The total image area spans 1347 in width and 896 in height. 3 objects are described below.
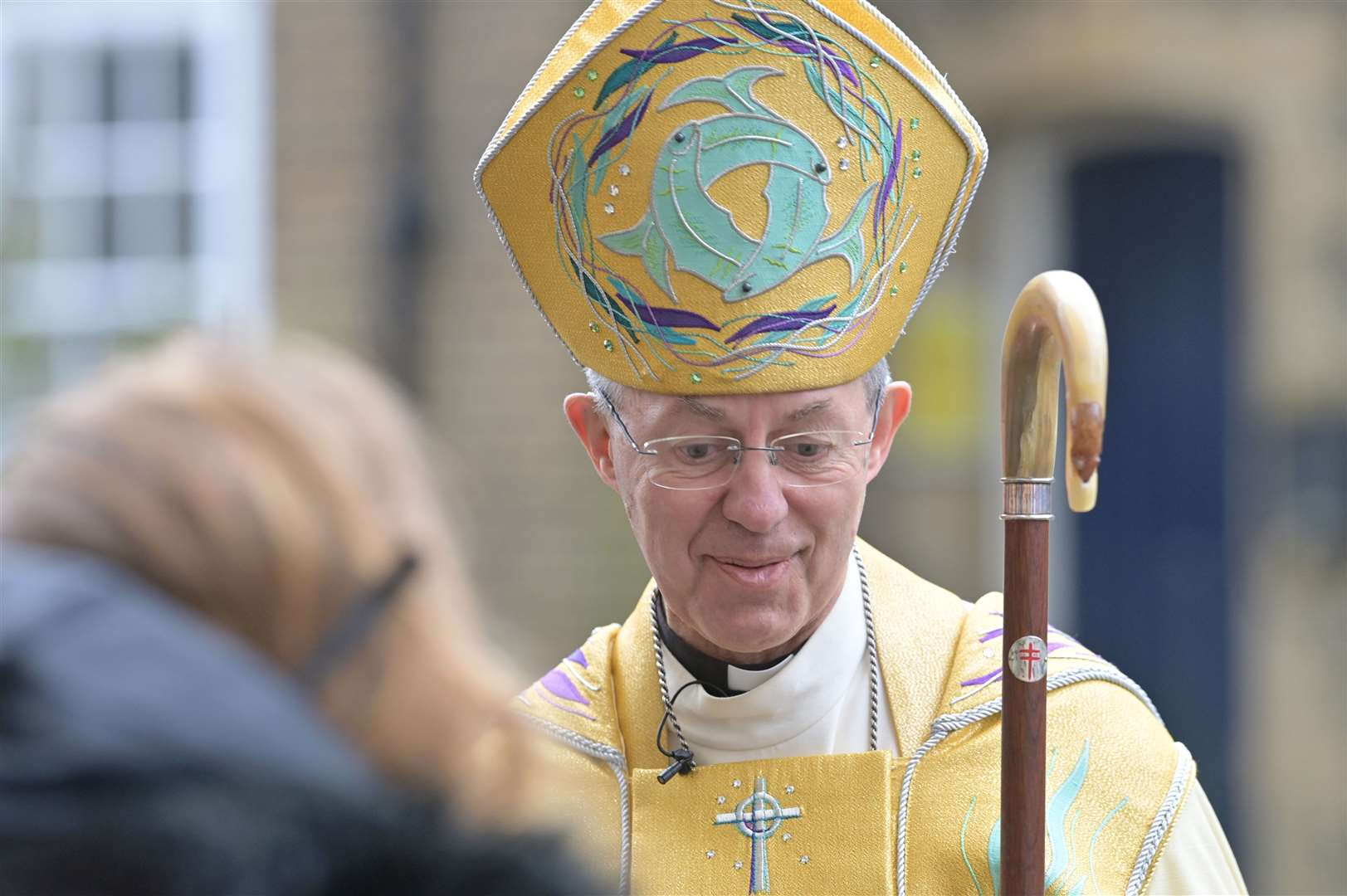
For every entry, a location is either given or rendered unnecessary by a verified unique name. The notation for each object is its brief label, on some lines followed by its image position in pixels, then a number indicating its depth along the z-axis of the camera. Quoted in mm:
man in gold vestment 5141
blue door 13680
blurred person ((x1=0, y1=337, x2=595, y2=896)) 2523
